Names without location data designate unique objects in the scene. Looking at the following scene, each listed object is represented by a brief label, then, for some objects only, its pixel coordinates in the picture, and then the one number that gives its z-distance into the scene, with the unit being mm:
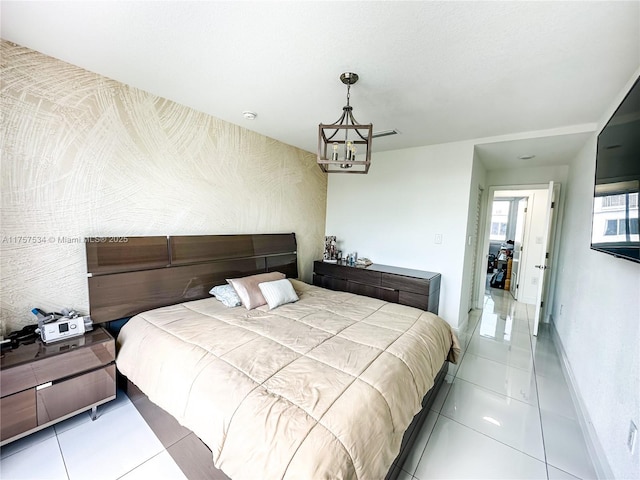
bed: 1017
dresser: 3029
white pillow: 2453
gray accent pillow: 2436
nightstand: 1473
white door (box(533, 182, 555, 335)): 3303
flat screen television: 1226
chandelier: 1743
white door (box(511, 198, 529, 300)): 5051
